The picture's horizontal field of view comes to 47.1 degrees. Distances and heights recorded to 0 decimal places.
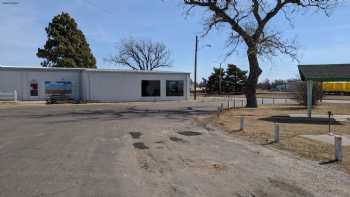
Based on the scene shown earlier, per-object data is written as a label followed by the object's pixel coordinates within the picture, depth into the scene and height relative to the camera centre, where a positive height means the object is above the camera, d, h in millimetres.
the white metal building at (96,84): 42156 +530
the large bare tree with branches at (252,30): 33281 +5018
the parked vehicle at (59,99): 41031 -1105
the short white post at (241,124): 17109 -1523
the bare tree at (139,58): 88312 +6765
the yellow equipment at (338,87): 78375 +259
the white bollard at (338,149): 9727 -1490
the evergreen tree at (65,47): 63969 +6753
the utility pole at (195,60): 54875 +3847
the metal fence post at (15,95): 40250 -645
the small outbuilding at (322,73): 23016 +899
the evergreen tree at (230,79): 82938 +1962
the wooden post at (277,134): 13202 -1523
